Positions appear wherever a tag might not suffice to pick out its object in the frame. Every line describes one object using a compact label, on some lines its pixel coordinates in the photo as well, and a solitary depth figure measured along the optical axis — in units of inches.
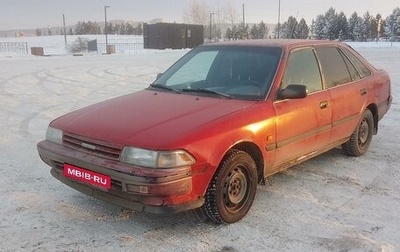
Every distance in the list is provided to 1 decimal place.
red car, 124.2
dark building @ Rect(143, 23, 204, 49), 1946.4
